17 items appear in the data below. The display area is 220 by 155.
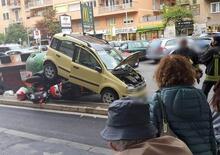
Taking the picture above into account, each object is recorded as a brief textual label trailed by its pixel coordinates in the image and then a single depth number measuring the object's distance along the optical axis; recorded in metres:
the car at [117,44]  19.07
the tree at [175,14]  30.69
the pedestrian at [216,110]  2.26
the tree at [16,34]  43.38
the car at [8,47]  21.57
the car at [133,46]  17.66
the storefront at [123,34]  36.27
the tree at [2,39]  44.90
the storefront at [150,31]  33.02
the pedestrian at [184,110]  2.04
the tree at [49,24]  38.43
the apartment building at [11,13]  50.38
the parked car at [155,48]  13.79
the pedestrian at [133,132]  1.41
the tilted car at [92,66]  7.07
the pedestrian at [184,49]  4.65
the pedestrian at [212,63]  5.10
